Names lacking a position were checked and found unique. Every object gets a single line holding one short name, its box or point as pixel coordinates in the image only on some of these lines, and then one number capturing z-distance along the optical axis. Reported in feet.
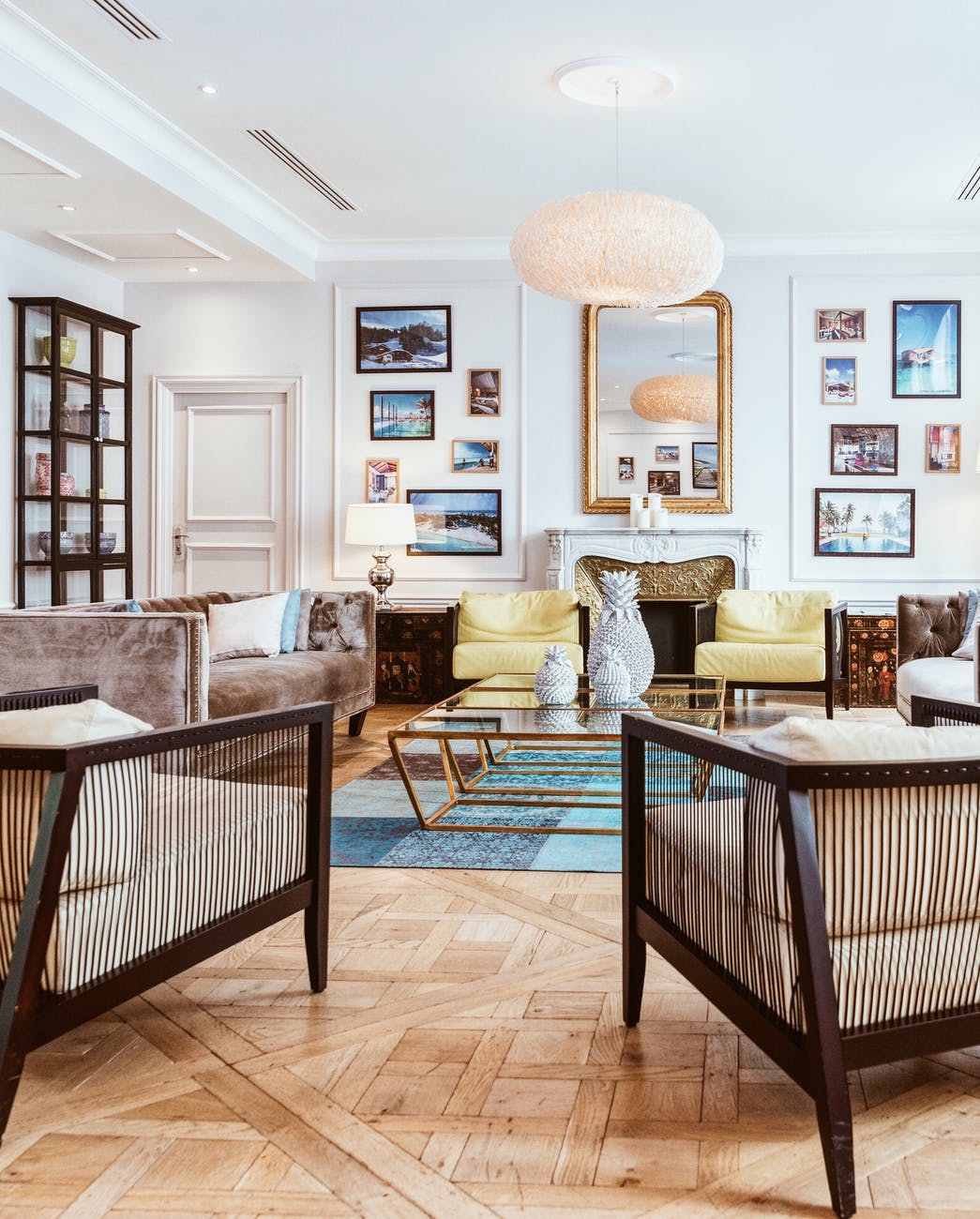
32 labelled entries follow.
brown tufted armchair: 18.94
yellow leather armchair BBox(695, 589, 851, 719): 21.12
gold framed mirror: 24.98
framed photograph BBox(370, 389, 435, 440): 25.80
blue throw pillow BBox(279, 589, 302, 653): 19.66
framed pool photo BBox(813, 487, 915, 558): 24.72
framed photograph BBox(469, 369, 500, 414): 25.55
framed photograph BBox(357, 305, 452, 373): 25.68
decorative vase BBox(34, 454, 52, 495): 22.40
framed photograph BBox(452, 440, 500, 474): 25.64
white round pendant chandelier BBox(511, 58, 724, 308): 15.98
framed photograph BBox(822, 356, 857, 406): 24.84
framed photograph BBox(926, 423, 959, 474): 24.57
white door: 26.37
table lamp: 23.84
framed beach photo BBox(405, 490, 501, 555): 25.66
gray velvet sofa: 13.38
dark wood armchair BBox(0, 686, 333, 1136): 5.88
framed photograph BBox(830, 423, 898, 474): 24.70
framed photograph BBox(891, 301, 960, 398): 24.57
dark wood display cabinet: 22.11
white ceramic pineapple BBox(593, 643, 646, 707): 15.02
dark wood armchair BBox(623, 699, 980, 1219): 5.47
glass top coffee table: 12.90
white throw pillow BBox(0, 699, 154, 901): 6.12
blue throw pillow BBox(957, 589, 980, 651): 18.68
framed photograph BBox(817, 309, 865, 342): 24.79
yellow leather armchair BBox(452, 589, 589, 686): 22.86
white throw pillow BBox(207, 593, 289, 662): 18.81
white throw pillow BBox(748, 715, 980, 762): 5.74
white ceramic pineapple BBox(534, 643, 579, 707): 14.79
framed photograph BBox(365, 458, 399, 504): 25.91
